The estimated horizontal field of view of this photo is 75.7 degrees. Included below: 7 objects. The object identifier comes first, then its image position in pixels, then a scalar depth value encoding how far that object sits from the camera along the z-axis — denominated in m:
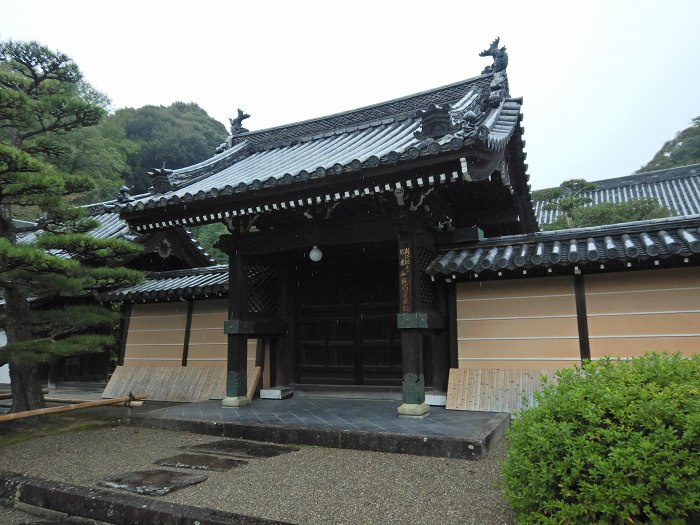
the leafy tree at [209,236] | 28.29
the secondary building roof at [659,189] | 19.25
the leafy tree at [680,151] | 36.28
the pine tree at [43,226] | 6.69
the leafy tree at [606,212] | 14.34
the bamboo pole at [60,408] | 6.48
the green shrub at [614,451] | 2.53
